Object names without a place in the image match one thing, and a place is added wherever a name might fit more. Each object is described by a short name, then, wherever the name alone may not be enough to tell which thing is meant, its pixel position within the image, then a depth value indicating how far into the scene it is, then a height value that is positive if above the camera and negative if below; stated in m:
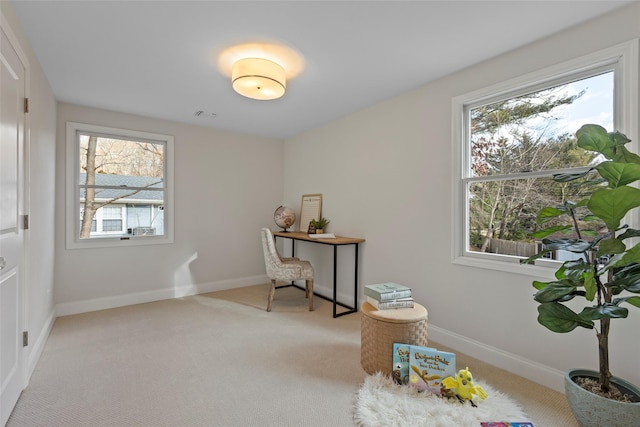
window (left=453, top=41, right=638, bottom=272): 1.80 +0.53
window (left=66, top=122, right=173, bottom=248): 3.30 +0.30
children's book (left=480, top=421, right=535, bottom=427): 1.51 -1.07
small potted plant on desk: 3.82 -0.13
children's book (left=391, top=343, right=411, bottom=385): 1.90 -0.96
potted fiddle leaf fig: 1.33 -0.30
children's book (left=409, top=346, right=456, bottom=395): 1.81 -0.95
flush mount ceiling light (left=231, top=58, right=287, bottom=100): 2.19 +1.02
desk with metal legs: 3.17 -0.31
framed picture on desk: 4.05 +0.06
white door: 1.52 -0.07
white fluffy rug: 1.56 -1.08
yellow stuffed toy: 1.71 -1.00
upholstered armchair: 3.30 -0.61
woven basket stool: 1.97 -0.80
